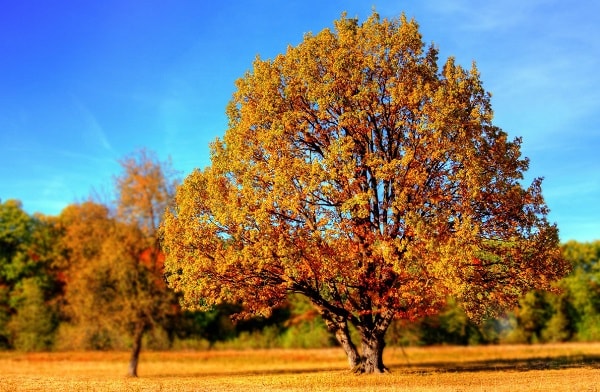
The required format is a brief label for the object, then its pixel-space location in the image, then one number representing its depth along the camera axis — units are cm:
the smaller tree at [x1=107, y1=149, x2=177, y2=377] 4253
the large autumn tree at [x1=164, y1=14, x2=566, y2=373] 2930
